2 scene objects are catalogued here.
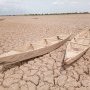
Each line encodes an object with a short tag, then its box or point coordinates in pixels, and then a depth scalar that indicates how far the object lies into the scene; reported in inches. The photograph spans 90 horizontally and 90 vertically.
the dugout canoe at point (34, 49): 72.6
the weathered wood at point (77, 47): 80.1
